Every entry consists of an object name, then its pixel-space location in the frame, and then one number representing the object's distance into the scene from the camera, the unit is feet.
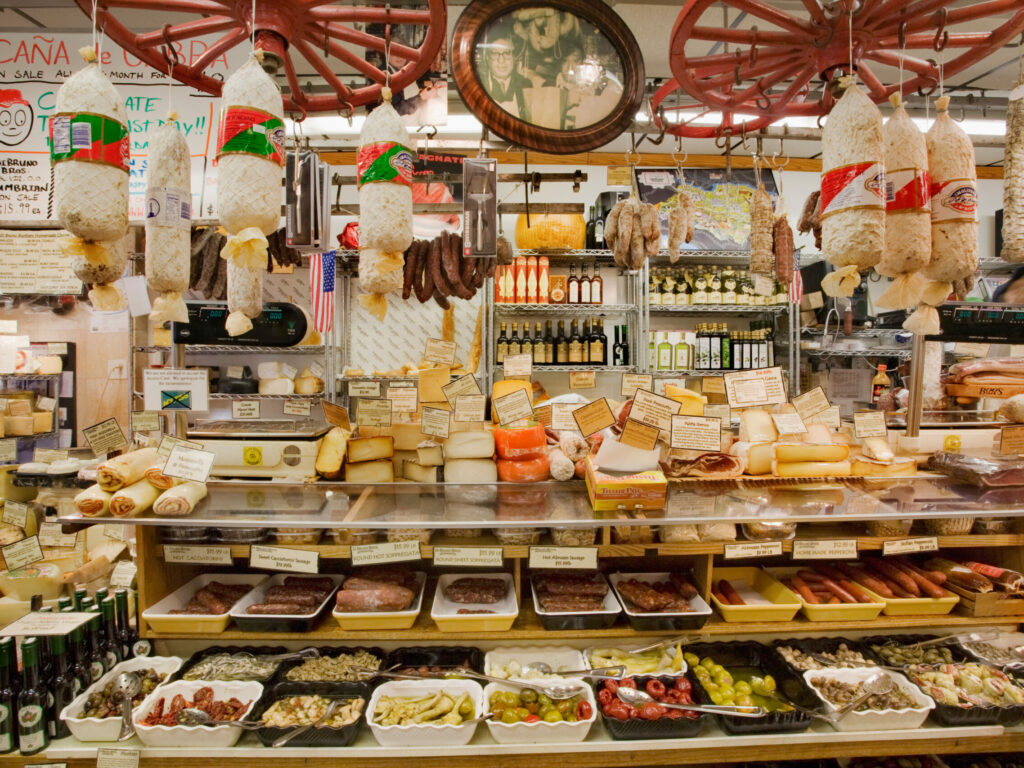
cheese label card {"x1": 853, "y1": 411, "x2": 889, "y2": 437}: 9.06
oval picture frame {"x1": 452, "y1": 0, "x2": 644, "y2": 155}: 5.80
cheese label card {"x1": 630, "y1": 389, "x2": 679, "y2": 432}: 7.98
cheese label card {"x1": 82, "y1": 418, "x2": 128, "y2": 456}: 8.27
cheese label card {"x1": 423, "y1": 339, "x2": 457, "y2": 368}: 9.28
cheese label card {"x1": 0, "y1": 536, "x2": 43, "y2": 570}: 8.55
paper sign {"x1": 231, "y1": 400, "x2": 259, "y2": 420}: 9.20
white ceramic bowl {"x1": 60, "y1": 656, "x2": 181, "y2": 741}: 6.37
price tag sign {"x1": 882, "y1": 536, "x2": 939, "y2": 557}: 7.78
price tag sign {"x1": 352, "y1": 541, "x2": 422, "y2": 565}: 7.29
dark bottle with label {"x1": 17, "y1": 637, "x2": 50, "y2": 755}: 6.25
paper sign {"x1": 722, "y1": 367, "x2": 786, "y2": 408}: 8.60
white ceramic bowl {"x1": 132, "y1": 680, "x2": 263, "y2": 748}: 6.25
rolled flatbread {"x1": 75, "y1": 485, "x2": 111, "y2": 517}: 6.91
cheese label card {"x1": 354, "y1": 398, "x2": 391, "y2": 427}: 8.83
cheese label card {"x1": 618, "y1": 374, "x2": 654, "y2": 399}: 9.98
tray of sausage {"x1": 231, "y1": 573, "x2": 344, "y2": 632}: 7.36
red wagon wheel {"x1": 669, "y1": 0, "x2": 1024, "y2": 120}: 5.08
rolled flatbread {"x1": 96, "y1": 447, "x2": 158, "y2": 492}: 7.16
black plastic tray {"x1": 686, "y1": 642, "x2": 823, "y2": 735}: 6.50
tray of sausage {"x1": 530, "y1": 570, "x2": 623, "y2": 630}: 7.47
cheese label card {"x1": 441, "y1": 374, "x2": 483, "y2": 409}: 8.69
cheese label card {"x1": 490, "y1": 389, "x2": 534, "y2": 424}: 8.36
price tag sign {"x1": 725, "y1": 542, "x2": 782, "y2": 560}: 7.52
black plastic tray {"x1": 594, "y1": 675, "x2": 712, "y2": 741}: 6.44
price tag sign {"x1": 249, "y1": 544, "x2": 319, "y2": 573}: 7.27
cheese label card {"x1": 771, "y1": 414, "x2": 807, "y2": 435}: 8.55
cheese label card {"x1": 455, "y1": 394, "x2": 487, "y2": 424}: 8.44
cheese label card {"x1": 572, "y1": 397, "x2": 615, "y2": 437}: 8.13
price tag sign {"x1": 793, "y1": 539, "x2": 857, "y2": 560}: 7.75
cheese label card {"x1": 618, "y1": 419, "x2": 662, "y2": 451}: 7.78
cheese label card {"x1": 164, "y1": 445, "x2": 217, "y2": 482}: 7.00
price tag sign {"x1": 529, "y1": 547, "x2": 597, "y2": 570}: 7.39
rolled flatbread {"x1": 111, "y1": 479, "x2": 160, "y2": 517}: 6.88
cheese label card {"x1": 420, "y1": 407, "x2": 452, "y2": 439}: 8.35
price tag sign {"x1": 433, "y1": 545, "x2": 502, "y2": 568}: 7.33
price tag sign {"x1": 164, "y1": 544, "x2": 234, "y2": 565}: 7.48
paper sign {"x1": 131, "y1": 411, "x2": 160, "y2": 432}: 8.84
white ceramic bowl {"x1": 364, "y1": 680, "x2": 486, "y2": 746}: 6.34
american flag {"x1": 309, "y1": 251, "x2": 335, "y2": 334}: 16.42
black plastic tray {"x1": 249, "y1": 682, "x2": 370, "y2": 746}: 6.28
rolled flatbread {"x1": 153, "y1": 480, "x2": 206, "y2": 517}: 6.91
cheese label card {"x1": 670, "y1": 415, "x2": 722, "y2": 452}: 7.99
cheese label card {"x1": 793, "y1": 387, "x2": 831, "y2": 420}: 9.25
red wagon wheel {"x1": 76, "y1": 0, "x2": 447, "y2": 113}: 4.92
